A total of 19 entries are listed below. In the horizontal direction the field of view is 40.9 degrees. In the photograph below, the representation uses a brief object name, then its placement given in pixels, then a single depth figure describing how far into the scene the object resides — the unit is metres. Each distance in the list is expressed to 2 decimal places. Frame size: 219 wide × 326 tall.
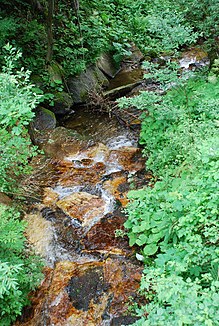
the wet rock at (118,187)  5.02
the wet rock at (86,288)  3.41
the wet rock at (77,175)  5.62
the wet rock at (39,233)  4.16
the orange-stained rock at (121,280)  3.28
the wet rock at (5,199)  4.44
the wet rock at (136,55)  11.43
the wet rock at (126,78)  9.79
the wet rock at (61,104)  8.26
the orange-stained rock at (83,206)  4.72
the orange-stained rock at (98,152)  6.41
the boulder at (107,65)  10.27
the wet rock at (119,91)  8.88
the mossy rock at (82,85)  8.80
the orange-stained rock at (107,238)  4.05
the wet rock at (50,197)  5.03
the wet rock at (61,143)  6.66
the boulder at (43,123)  7.23
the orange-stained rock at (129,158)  5.83
